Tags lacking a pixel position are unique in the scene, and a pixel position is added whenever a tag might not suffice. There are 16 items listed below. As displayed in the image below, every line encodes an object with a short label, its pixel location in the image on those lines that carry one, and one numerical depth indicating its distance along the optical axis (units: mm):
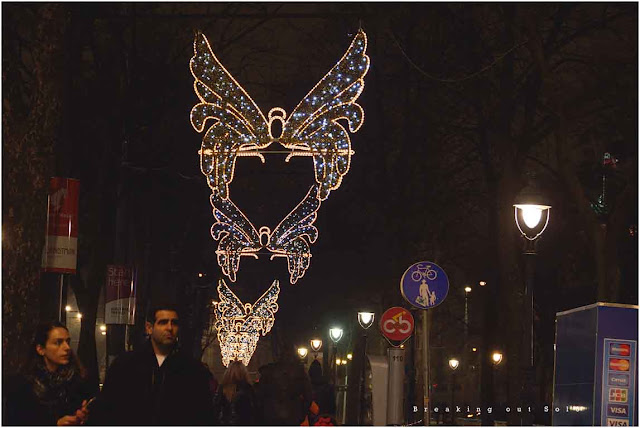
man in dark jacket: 8812
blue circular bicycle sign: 17703
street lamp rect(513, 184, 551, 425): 19750
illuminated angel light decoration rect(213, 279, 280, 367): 47125
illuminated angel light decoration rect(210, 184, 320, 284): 31688
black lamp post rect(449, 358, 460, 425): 66188
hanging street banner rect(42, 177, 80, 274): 14305
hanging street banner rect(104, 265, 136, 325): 23188
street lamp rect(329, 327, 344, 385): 44812
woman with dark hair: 8734
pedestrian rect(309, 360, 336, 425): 15406
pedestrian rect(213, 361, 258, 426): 14648
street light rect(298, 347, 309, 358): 56072
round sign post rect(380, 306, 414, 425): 17625
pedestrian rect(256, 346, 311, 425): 13289
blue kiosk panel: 11812
